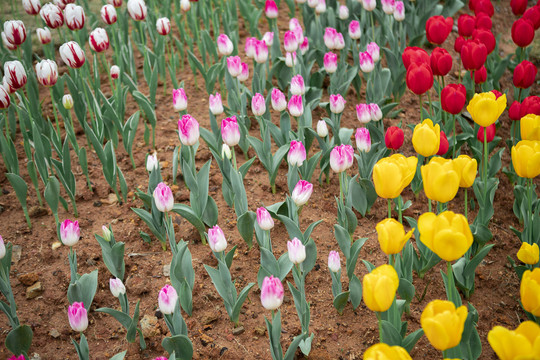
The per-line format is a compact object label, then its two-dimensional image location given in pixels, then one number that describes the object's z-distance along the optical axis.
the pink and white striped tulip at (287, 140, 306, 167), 2.45
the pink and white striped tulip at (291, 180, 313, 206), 2.17
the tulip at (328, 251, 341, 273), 2.08
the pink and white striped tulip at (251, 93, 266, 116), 2.75
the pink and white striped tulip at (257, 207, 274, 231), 2.10
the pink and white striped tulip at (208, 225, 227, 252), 2.09
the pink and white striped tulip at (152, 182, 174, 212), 2.15
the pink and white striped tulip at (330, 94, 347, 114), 2.93
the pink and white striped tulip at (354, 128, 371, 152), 2.60
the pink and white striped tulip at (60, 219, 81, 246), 2.16
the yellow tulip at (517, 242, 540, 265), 1.96
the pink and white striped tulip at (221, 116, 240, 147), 2.41
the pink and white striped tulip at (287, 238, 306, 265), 1.94
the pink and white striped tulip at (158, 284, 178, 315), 1.90
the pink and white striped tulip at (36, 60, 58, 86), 2.84
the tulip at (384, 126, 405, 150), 2.53
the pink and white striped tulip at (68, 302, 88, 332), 1.93
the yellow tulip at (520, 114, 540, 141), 2.25
